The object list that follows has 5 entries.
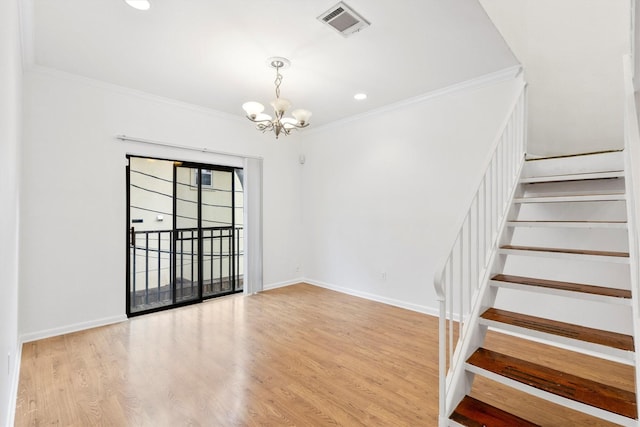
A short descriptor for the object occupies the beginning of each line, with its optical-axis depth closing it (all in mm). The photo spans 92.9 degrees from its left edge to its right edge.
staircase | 1561
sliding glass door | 4285
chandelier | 2734
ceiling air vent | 2215
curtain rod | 3611
